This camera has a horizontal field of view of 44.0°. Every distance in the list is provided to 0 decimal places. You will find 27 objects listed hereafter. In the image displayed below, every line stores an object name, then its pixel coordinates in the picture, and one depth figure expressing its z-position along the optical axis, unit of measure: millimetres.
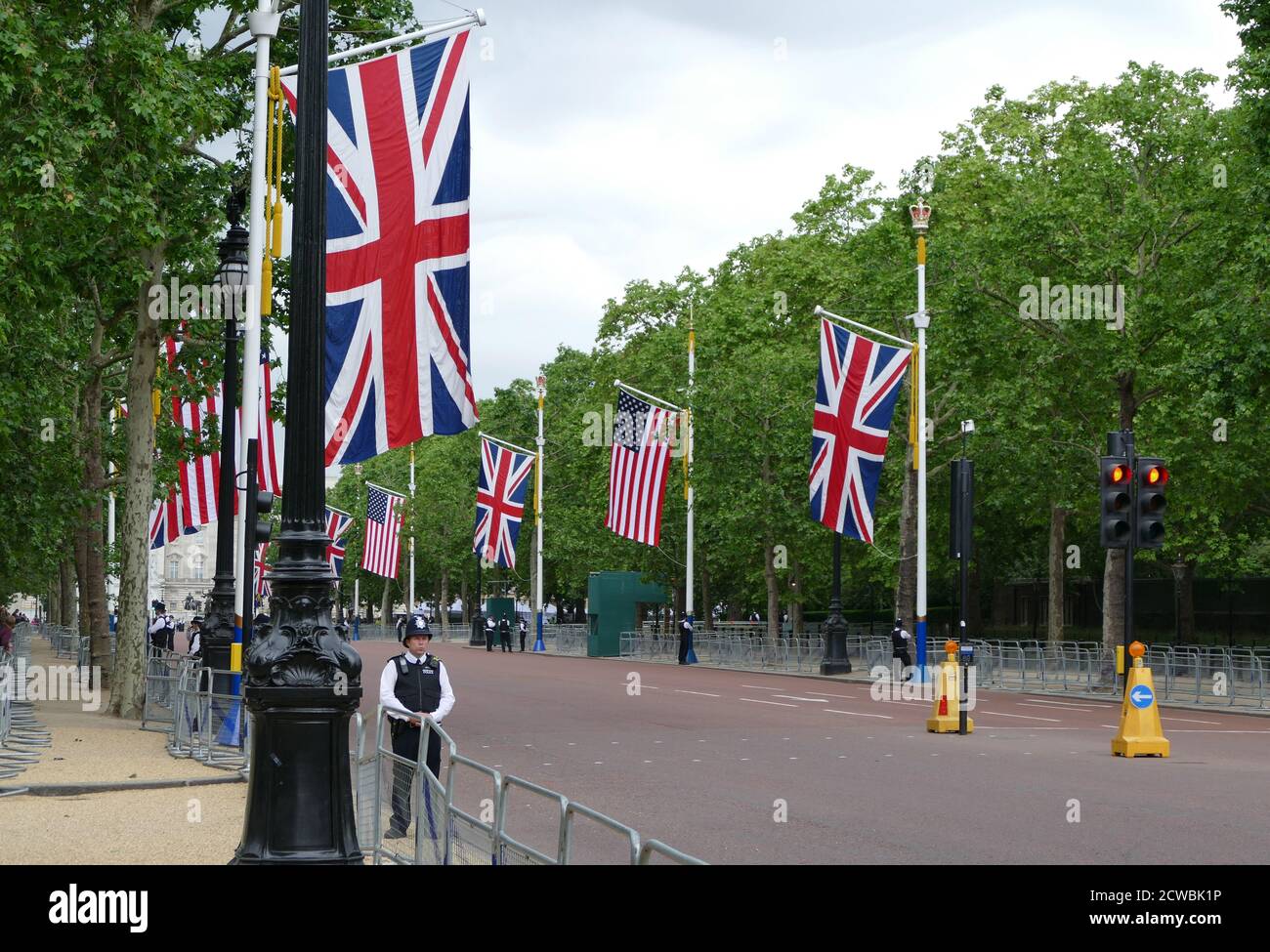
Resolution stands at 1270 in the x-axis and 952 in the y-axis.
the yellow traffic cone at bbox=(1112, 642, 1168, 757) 19891
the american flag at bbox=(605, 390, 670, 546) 42250
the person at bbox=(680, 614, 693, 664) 52500
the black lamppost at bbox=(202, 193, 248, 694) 20875
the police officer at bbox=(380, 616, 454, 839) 12109
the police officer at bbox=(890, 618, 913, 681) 39625
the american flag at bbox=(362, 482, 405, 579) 61719
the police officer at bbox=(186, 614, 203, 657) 33438
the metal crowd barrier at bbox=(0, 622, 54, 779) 17016
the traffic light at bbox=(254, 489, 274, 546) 16047
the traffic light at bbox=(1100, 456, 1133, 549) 19328
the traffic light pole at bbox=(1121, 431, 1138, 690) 19609
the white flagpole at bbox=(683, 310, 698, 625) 52094
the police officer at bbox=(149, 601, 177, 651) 39562
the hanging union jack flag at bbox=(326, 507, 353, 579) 64438
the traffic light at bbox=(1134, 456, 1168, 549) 19484
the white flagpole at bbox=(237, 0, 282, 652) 20089
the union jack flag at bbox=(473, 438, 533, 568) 54812
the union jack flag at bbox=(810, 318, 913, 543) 31391
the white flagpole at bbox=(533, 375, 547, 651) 69688
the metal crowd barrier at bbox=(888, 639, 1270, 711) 31516
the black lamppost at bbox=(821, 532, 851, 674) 44219
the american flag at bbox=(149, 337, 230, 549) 29500
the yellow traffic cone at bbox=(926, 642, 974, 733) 23375
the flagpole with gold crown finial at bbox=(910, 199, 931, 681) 34344
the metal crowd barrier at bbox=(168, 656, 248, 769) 17516
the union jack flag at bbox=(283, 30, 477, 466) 14688
